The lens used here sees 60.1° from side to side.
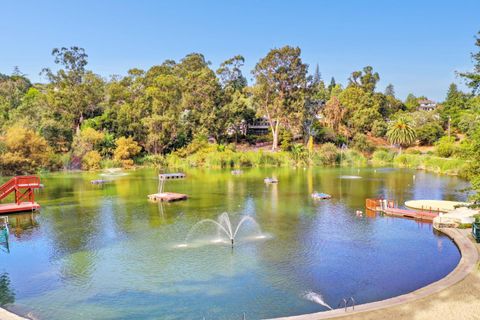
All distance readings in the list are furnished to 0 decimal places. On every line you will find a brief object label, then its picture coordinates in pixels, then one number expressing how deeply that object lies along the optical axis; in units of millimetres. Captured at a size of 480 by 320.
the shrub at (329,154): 82938
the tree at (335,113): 98750
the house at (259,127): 106769
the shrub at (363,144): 91188
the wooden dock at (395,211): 32000
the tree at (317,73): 174000
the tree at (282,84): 86250
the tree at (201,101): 87188
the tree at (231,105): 90188
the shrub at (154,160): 80750
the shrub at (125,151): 77750
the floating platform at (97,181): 55469
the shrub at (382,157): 83312
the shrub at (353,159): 81712
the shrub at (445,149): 72875
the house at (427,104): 157112
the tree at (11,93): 85469
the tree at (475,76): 17828
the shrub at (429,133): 91750
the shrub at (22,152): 61406
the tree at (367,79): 111500
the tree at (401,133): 84250
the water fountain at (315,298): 16750
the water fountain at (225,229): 26775
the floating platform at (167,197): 41812
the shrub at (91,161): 74000
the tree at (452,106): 97375
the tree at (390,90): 162800
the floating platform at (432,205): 34131
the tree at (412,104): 128375
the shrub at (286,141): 89950
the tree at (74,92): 84500
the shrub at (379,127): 96188
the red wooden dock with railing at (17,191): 35812
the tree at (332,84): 157038
